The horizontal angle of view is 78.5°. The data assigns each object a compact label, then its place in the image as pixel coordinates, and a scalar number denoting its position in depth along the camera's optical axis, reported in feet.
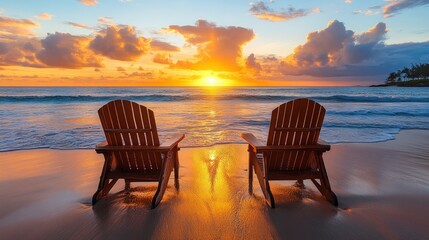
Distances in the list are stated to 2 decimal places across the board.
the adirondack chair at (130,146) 10.44
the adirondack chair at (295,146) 10.61
